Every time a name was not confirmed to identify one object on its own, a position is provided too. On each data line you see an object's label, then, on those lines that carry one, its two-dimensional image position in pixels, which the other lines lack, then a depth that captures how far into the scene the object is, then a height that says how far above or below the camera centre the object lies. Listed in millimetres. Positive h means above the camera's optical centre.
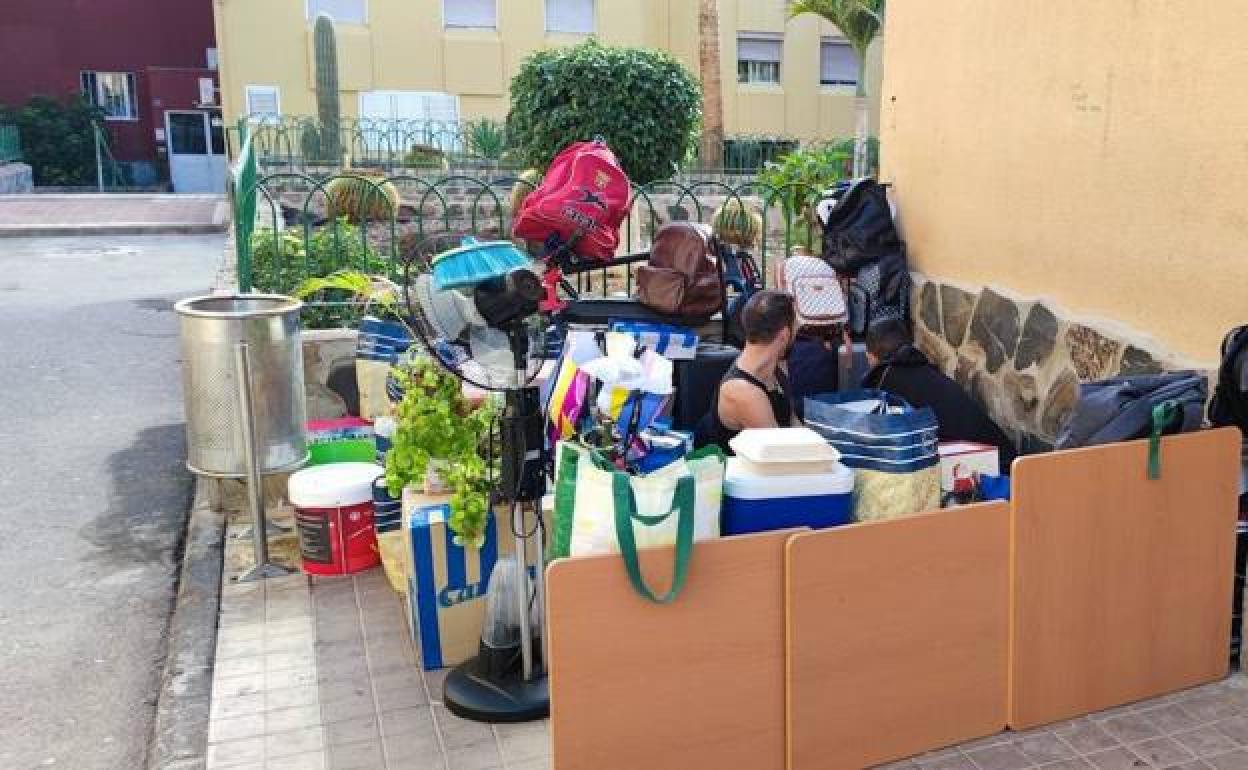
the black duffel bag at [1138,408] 3459 -761
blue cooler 3119 -918
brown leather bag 5129 -447
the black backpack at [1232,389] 3449 -709
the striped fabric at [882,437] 3340 -802
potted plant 3895 -856
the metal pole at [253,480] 4375 -1176
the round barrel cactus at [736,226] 9188 -402
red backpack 5148 -88
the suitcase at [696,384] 4992 -917
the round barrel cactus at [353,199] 10930 -78
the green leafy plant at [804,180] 6762 -7
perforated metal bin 4391 -779
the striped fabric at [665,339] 4797 -688
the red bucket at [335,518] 4469 -1335
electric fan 3188 -607
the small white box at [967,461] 4043 -1075
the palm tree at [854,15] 20484 +3046
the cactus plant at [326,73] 18578 +2053
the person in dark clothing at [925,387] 4648 -898
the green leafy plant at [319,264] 5973 -454
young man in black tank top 4188 -769
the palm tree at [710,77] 18406 +1817
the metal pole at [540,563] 3366 -1186
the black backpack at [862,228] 5766 -269
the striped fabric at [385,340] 5211 -708
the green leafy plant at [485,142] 17094 +732
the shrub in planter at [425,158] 16109 +468
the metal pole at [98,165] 26547 +820
